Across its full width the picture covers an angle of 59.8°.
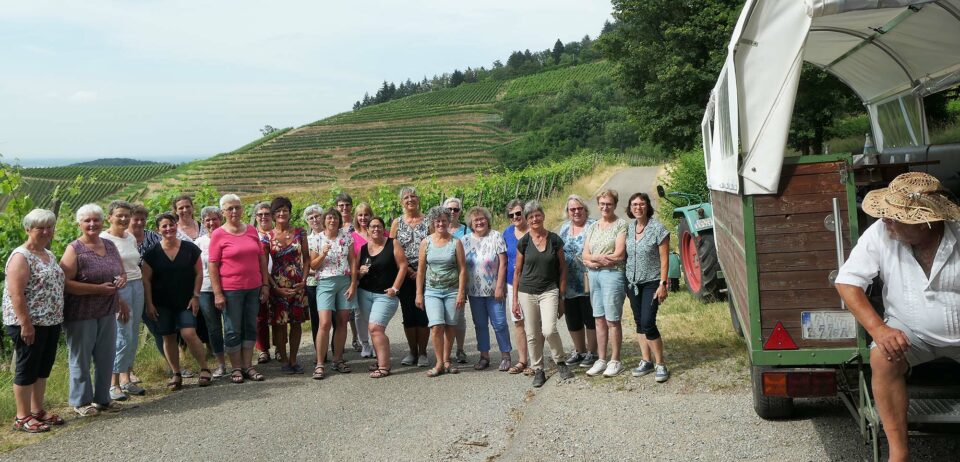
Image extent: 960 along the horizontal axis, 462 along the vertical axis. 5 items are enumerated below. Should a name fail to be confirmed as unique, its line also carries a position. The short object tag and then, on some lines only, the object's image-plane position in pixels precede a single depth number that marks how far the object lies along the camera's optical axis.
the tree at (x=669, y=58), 26.72
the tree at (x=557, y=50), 155.05
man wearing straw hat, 3.66
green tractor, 9.27
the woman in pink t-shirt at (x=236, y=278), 7.28
